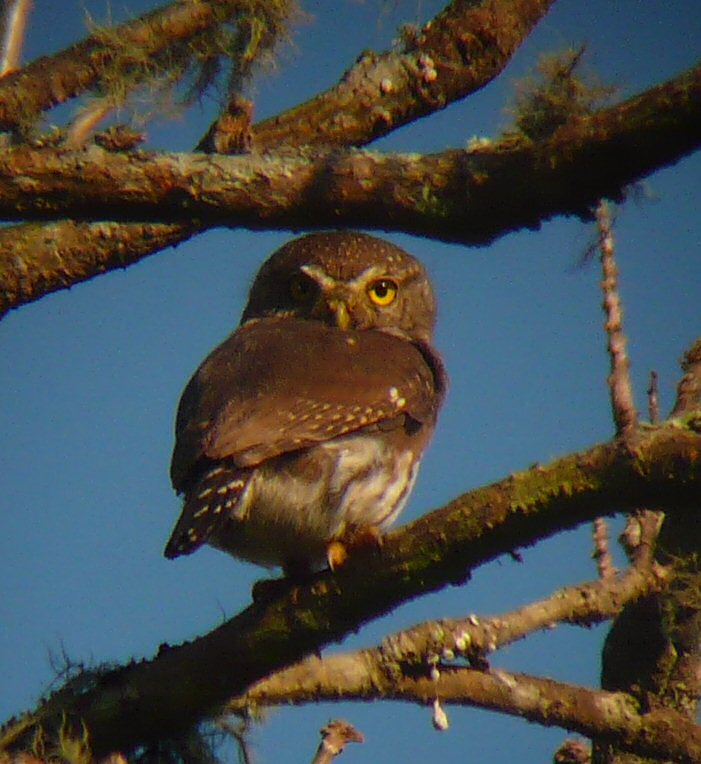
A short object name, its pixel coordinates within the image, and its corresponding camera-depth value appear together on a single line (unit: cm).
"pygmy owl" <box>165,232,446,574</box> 796
